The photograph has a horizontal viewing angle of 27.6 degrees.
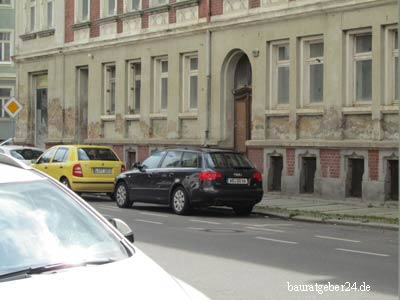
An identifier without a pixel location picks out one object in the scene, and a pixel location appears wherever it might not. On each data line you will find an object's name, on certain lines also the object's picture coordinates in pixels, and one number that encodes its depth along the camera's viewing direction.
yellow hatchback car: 22.16
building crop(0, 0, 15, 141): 44.88
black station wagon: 17.64
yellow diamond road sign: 28.38
